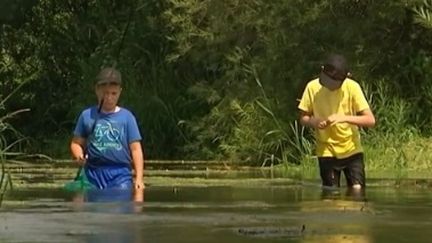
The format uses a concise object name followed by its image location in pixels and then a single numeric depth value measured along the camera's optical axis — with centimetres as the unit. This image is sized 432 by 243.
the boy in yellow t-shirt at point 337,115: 1515
